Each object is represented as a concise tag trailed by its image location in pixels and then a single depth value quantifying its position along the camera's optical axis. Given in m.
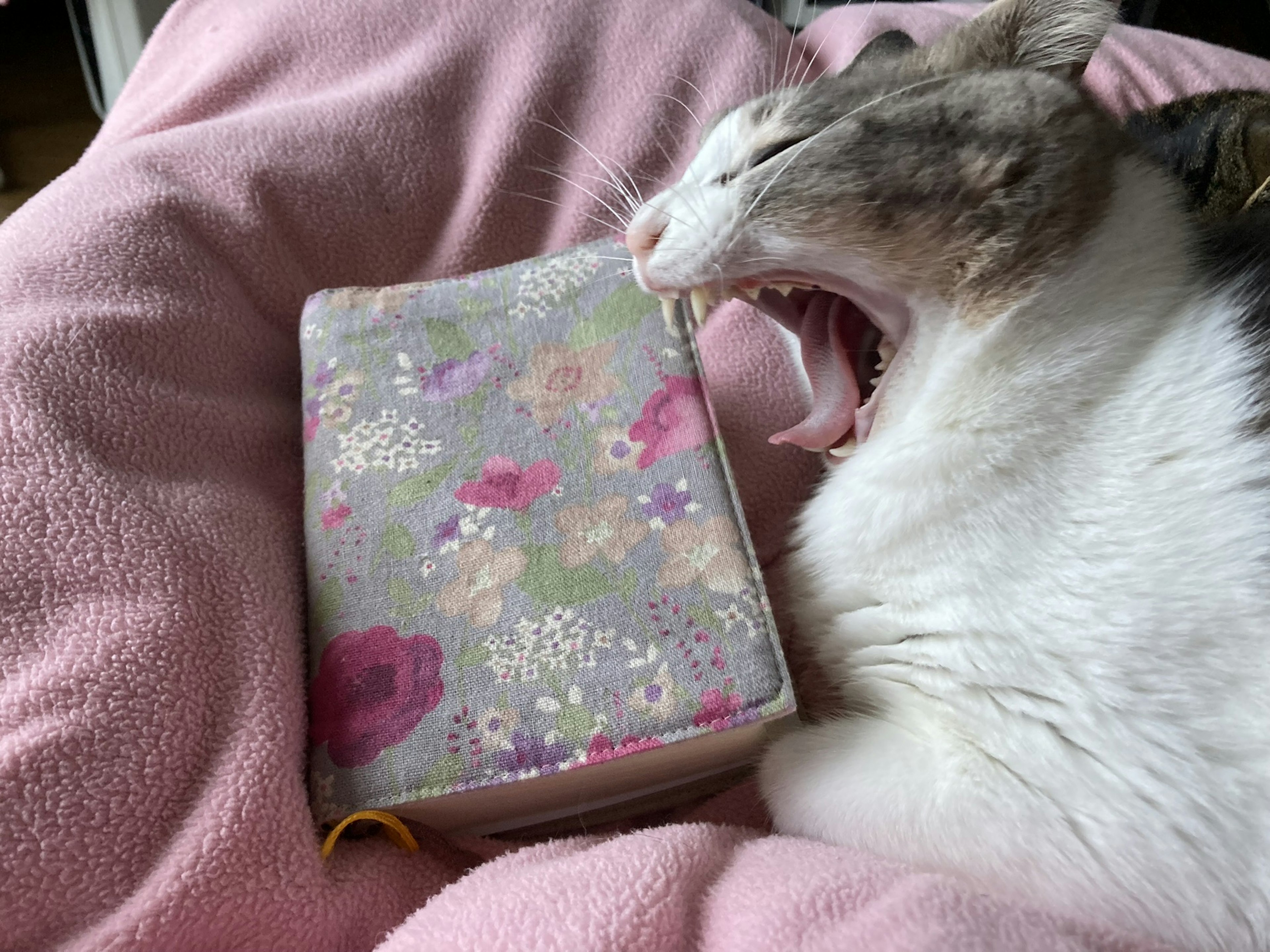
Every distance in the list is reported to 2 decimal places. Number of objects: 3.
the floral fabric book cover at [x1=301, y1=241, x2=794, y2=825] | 0.22
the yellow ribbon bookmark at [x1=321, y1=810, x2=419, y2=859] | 0.22
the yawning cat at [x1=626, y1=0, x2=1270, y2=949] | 0.19
